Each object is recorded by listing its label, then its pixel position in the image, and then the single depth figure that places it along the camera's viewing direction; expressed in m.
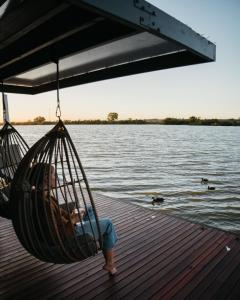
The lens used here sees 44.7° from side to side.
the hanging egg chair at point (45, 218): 2.56
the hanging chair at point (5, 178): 3.48
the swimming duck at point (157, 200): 9.46
